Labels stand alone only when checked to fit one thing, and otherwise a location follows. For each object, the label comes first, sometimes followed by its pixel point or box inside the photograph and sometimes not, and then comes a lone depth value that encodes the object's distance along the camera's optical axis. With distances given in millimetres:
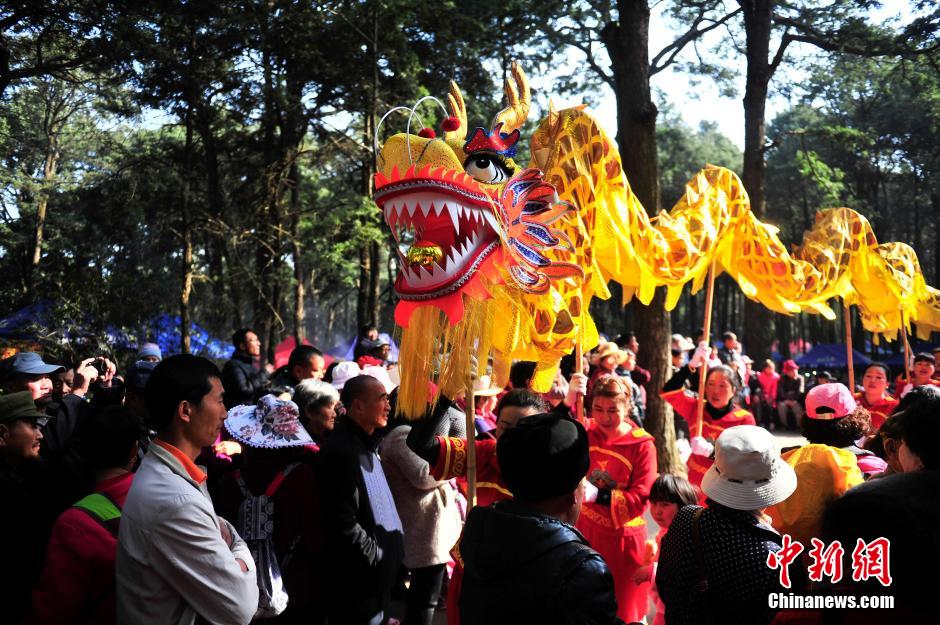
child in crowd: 3432
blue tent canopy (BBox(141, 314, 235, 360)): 13922
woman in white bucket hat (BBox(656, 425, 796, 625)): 2195
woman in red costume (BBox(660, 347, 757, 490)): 5328
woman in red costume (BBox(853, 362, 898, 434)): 6109
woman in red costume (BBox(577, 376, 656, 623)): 3727
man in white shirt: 1982
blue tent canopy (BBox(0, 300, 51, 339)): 11422
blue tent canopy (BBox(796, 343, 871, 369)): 21672
